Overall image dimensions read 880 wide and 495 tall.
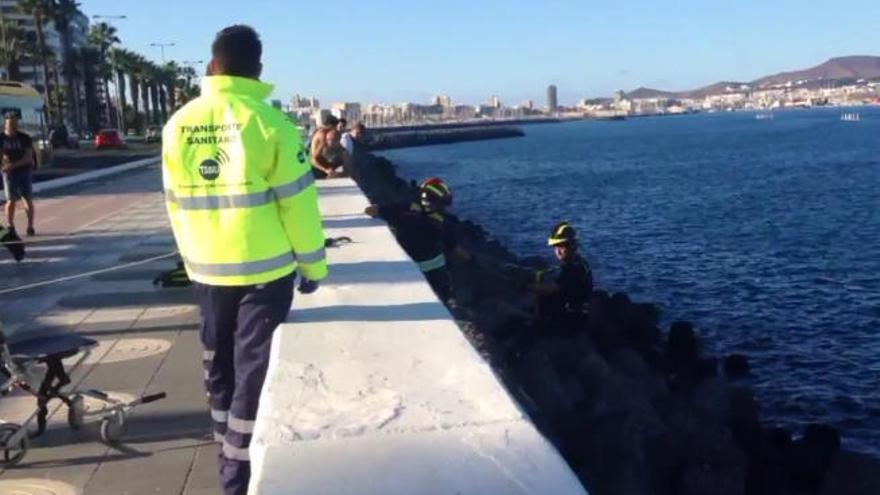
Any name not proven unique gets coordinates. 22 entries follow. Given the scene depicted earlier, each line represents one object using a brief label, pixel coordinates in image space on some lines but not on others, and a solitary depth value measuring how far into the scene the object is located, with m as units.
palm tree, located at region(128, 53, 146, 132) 103.38
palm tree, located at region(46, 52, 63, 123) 84.94
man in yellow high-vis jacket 3.90
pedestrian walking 13.16
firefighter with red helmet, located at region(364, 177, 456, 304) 8.59
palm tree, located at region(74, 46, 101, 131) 94.56
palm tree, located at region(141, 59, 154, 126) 105.44
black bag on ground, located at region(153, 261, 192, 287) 9.45
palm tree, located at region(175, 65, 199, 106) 105.41
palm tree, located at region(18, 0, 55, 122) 72.69
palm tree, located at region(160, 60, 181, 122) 115.27
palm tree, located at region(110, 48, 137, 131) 101.44
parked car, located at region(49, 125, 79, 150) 56.53
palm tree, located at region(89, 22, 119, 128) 96.81
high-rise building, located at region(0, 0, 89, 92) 103.23
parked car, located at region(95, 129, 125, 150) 57.38
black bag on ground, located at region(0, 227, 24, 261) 11.81
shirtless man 14.08
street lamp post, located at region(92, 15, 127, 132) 105.07
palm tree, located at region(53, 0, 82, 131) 75.19
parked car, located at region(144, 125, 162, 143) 71.40
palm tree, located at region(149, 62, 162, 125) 109.25
